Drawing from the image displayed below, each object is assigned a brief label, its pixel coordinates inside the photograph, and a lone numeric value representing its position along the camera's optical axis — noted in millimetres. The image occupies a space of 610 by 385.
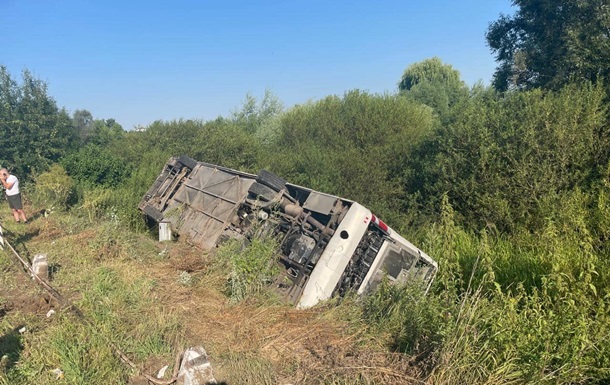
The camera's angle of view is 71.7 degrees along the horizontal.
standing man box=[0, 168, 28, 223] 9891
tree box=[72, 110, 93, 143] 50444
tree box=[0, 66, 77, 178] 17594
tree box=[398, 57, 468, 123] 37062
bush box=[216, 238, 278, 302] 5484
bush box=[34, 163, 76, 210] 12188
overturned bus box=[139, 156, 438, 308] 5609
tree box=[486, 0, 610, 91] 12719
